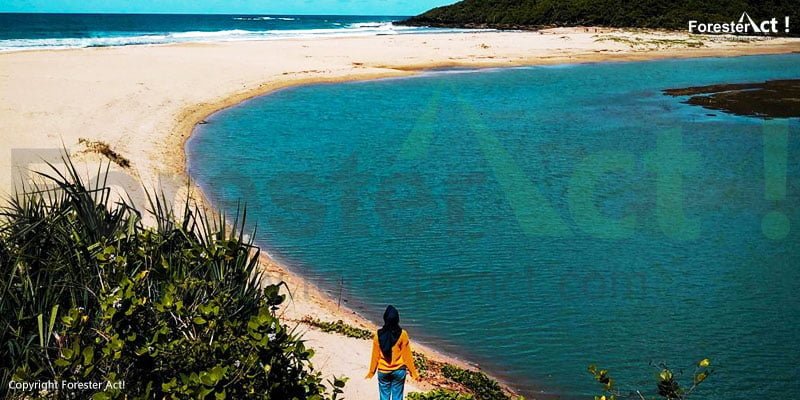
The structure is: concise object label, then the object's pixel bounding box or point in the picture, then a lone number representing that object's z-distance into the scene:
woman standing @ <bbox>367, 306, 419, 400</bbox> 6.77
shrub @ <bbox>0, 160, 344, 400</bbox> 5.03
